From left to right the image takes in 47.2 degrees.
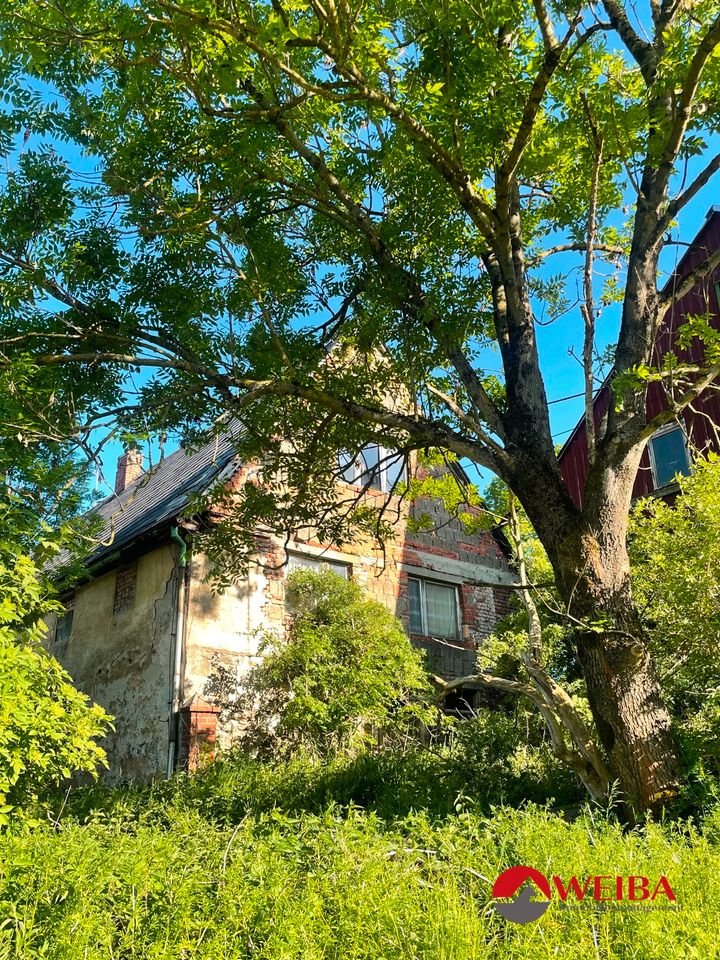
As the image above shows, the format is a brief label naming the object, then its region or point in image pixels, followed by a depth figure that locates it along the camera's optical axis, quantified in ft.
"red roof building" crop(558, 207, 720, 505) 56.29
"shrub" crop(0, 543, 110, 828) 17.88
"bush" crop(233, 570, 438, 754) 38.50
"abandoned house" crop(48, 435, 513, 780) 39.34
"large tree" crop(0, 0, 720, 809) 21.76
